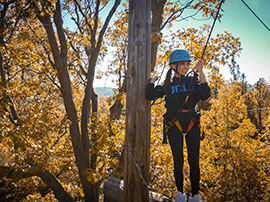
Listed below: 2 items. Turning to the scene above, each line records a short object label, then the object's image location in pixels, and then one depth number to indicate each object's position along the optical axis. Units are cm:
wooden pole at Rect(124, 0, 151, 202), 196
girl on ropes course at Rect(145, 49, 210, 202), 219
